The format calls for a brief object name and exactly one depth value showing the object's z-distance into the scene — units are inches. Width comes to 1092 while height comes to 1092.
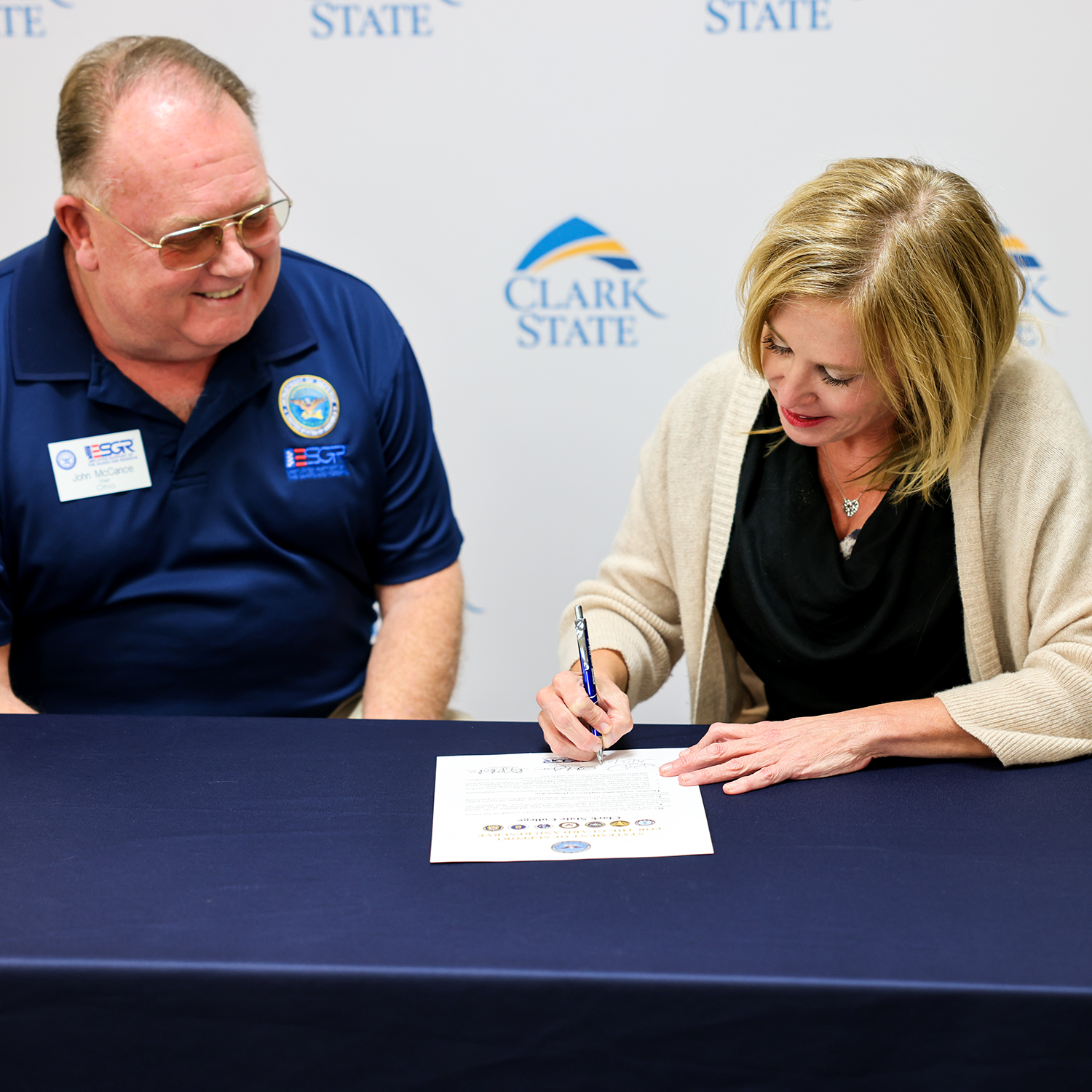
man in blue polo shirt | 70.6
